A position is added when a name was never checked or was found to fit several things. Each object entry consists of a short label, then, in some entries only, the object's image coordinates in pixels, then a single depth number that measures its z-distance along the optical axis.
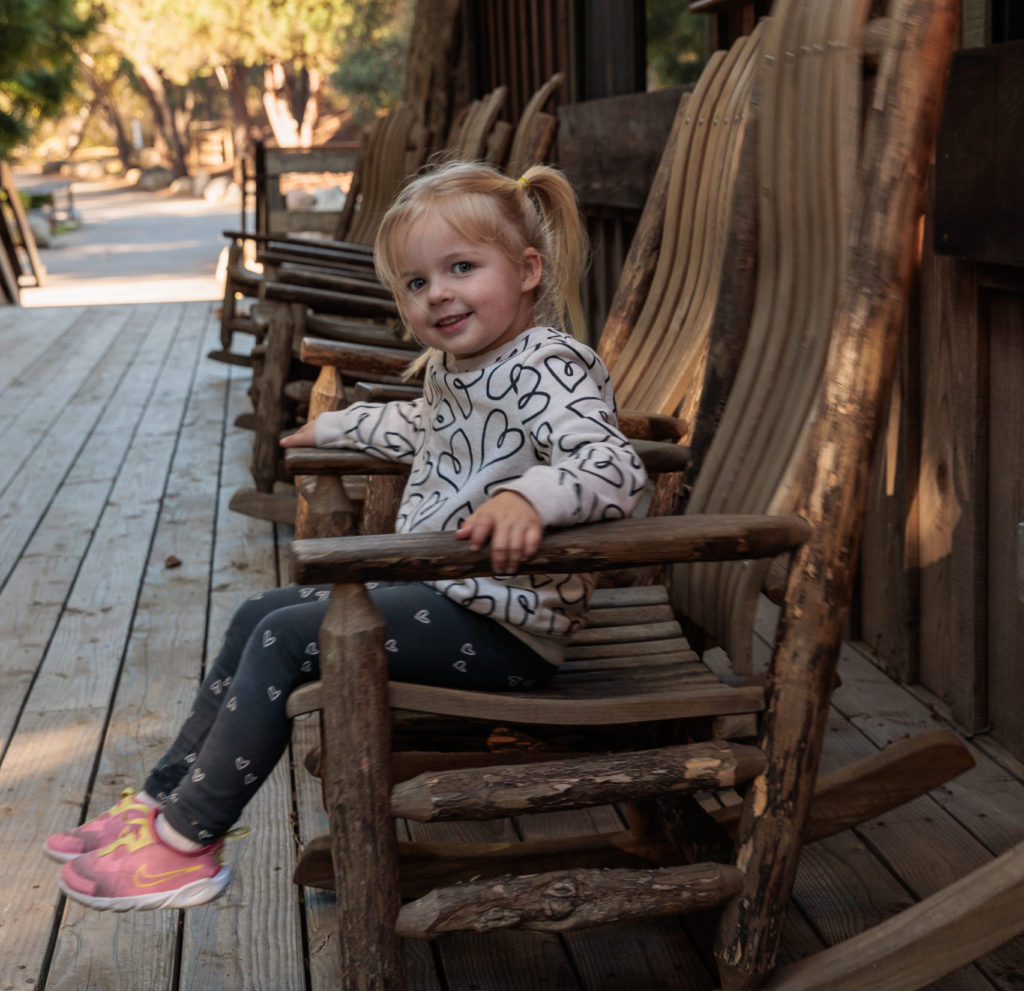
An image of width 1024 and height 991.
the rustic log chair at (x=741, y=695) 1.46
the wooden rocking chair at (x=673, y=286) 2.51
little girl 1.58
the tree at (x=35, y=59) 12.20
